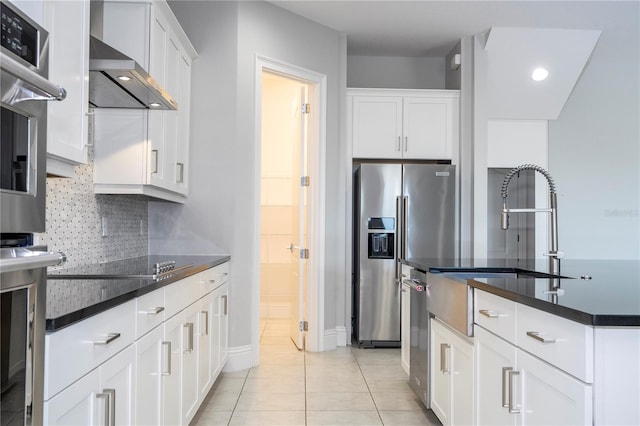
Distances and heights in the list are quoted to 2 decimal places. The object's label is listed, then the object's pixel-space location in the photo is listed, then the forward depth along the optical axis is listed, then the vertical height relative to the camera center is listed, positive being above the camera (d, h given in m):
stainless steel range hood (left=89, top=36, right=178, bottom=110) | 1.95 +0.60
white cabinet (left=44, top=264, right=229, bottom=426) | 1.15 -0.45
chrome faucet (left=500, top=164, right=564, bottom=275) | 2.51 +0.02
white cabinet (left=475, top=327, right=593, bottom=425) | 1.25 -0.49
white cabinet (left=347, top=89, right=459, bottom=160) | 4.71 +0.95
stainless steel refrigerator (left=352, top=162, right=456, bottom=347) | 4.47 -0.08
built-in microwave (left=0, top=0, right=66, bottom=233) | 0.88 +0.18
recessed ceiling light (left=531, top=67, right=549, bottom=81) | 4.75 +1.43
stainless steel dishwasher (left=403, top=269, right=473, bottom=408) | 2.07 -0.42
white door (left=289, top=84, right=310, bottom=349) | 4.43 -0.10
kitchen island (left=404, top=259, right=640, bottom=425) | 1.16 -0.35
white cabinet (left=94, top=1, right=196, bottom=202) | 2.66 +0.54
